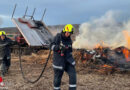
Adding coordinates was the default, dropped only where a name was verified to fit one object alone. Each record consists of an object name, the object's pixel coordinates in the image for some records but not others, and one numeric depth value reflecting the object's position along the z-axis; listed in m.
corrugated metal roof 10.06
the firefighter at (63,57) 3.71
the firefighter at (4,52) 6.37
